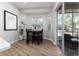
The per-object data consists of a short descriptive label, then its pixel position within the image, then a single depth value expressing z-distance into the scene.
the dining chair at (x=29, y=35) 2.70
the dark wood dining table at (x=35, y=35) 2.80
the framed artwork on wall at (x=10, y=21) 1.86
